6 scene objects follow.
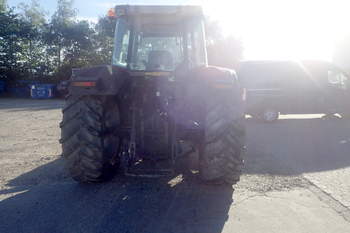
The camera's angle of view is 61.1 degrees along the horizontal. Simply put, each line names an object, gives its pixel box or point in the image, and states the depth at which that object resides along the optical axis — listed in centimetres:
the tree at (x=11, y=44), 2656
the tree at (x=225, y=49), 2656
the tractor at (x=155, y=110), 371
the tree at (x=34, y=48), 2722
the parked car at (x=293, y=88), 1004
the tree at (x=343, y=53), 2286
